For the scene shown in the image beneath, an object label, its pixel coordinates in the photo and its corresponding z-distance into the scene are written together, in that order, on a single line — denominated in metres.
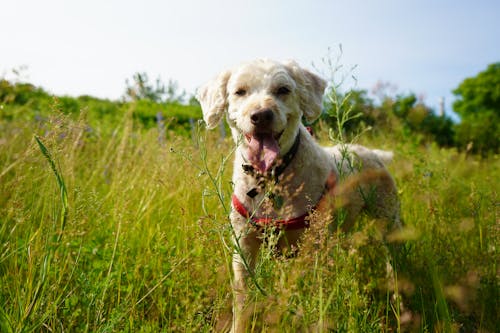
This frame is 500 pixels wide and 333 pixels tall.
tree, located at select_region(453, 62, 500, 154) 35.59
